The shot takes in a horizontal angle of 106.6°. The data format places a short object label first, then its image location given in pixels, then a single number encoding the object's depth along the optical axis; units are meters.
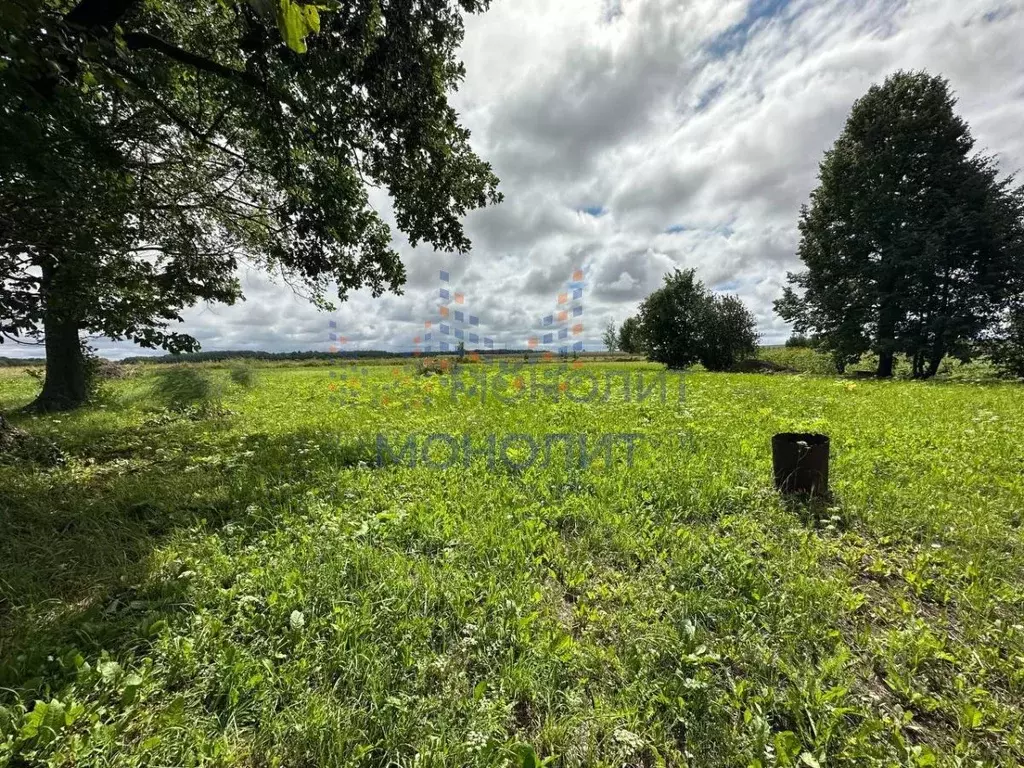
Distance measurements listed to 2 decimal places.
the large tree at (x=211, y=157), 3.40
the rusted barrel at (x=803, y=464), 3.93
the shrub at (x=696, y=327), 28.02
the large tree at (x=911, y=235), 17.12
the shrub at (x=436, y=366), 19.40
